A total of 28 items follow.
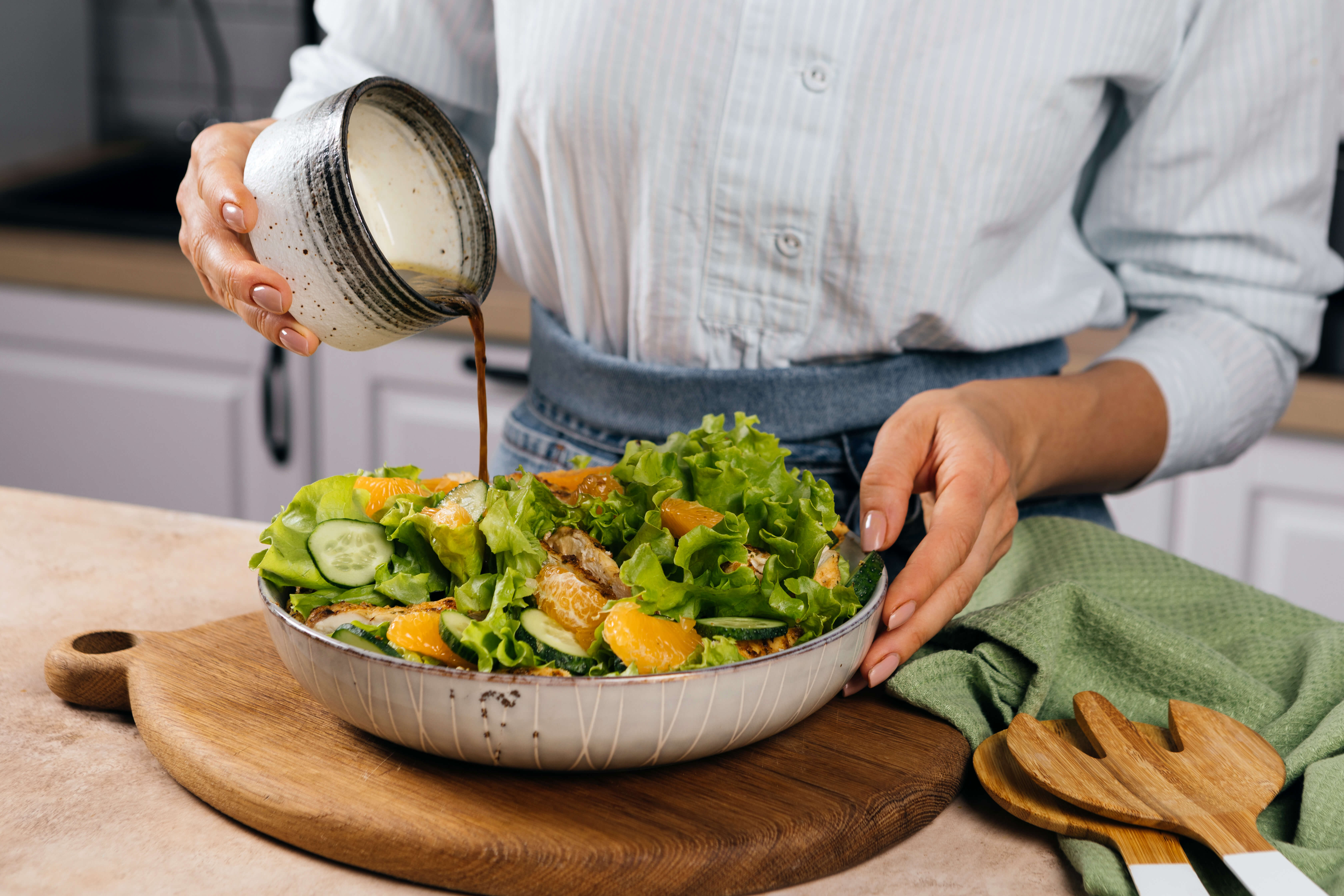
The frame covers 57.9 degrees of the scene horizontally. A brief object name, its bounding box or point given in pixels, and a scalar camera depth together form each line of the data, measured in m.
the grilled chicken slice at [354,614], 0.79
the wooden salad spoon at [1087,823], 0.68
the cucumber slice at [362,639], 0.76
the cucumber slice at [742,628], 0.80
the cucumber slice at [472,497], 0.87
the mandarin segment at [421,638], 0.76
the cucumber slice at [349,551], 0.85
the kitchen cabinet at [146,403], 2.46
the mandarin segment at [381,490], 0.90
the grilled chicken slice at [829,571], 0.87
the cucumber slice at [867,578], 0.89
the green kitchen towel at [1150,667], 0.85
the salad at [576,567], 0.77
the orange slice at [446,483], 0.97
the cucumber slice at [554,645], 0.76
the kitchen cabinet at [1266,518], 1.99
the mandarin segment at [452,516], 0.84
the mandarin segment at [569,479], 1.02
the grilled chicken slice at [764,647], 0.80
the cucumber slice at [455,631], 0.75
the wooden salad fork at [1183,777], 0.68
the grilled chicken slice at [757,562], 0.86
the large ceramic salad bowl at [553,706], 0.71
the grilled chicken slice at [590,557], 0.87
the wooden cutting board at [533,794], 0.70
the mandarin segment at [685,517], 0.88
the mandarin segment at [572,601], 0.80
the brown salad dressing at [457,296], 0.91
